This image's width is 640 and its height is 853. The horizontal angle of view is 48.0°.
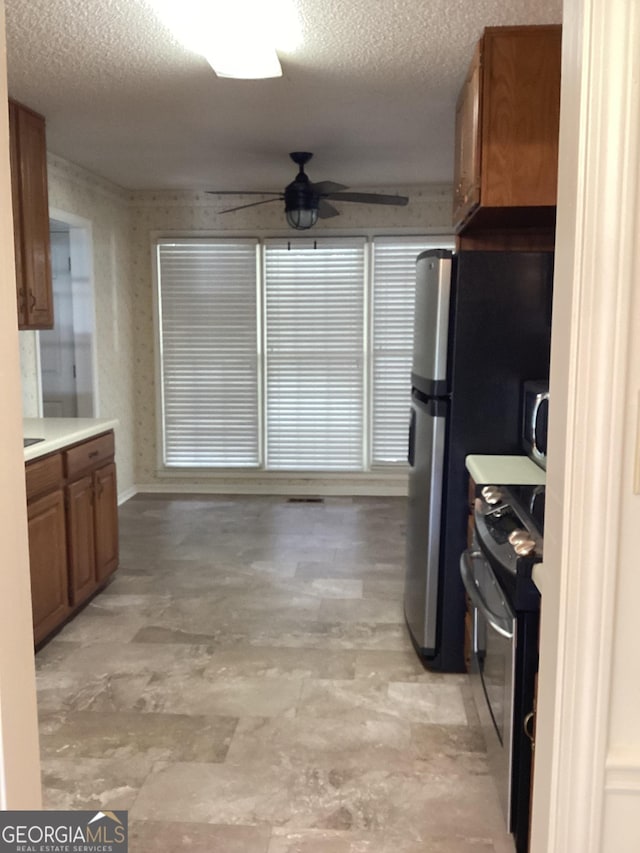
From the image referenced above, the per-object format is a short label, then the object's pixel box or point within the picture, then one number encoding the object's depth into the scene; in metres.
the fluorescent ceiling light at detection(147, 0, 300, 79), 2.43
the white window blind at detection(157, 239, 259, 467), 5.99
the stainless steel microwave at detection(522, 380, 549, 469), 2.53
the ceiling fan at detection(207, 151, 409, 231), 4.35
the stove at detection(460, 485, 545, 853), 1.78
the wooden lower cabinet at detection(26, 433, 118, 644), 3.13
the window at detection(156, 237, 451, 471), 5.93
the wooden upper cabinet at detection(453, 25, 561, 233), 2.60
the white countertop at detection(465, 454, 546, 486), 2.48
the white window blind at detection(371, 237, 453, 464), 5.87
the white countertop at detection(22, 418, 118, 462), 3.16
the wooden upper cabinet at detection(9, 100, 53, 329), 3.48
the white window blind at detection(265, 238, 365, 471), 5.92
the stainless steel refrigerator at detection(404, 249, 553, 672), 2.81
